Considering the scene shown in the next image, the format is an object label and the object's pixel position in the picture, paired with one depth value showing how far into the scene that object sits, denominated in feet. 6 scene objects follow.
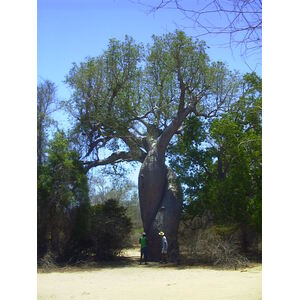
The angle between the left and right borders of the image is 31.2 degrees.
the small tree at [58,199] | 49.34
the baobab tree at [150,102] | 52.21
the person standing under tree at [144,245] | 49.09
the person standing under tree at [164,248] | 49.29
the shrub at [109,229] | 50.54
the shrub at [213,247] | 45.93
